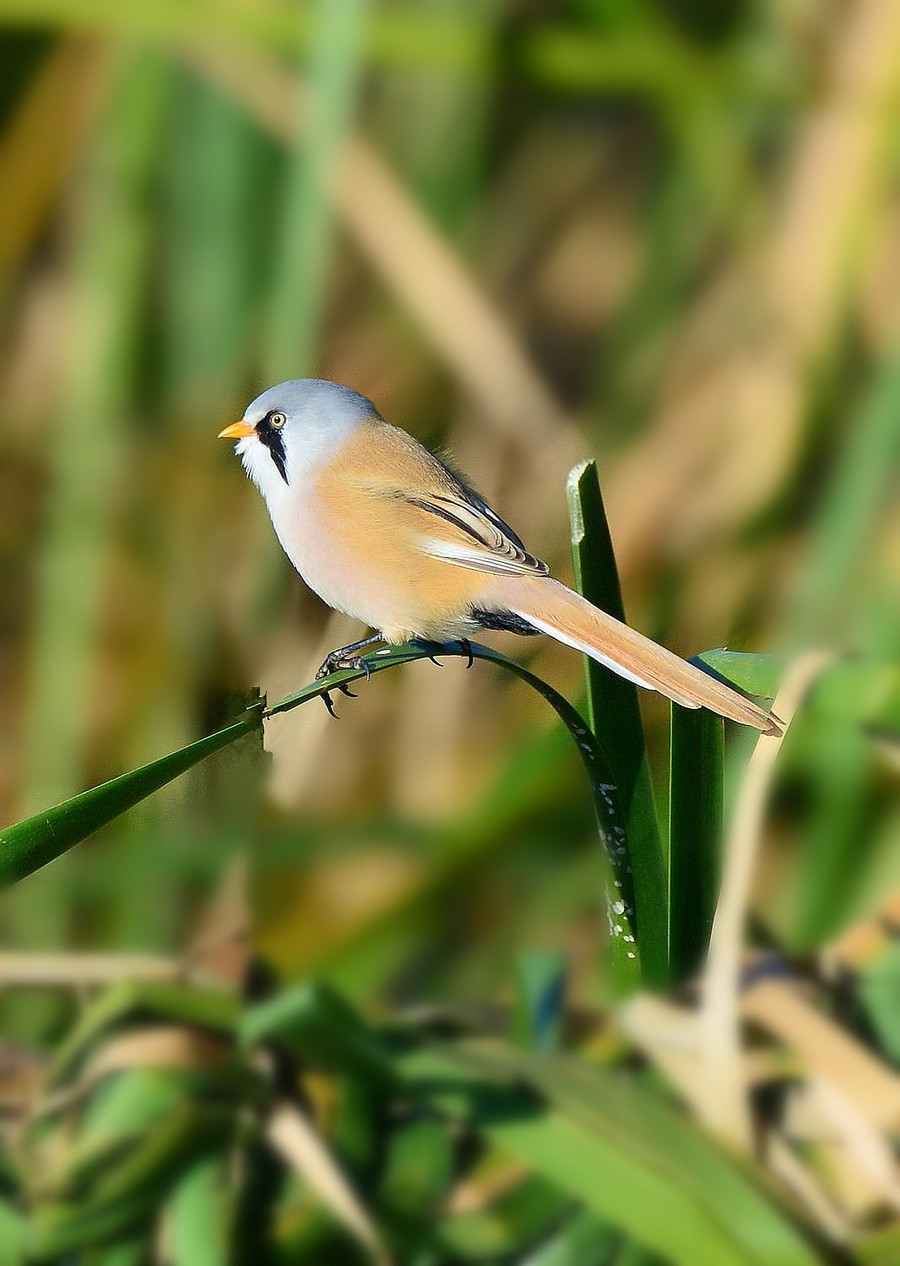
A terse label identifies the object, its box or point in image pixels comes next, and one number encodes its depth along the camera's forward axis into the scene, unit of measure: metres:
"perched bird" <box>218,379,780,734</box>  6.00
